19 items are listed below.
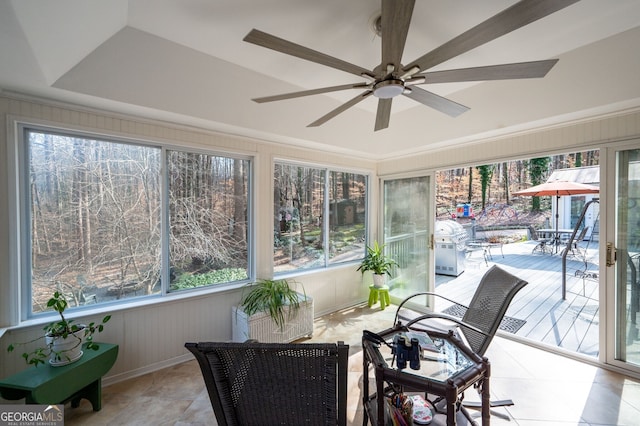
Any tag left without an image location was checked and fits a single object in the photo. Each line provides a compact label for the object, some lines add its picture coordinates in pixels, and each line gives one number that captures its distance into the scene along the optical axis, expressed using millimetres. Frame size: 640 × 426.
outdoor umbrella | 4417
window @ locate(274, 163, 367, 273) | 3666
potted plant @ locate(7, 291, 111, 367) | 1928
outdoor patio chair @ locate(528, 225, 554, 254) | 6957
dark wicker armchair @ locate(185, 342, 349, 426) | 1165
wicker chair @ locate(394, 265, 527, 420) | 2117
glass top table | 1467
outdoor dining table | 6689
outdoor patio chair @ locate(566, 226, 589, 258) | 5464
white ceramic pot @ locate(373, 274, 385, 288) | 4234
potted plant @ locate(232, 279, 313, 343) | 2828
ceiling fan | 984
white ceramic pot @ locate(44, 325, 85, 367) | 1929
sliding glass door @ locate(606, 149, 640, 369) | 2473
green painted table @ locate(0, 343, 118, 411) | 1691
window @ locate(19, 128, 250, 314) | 2250
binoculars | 1672
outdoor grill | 5789
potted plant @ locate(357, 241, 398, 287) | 4246
